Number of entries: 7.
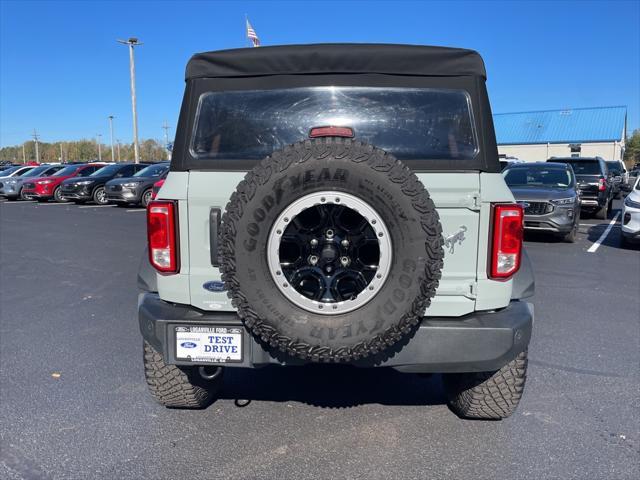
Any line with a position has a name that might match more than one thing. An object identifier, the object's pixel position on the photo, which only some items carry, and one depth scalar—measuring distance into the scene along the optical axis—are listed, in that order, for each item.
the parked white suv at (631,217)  9.42
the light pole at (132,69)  33.53
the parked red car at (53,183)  22.00
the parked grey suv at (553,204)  10.01
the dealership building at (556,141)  49.25
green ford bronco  2.44
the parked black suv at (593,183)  14.02
